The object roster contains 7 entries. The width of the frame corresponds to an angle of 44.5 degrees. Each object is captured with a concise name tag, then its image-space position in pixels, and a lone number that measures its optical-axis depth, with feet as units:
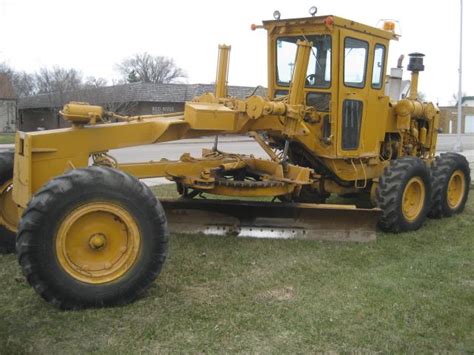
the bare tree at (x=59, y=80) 131.03
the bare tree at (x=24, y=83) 197.57
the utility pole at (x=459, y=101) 85.77
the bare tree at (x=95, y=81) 137.74
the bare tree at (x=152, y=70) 223.92
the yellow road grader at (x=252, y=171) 15.24
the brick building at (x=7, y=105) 153.89
